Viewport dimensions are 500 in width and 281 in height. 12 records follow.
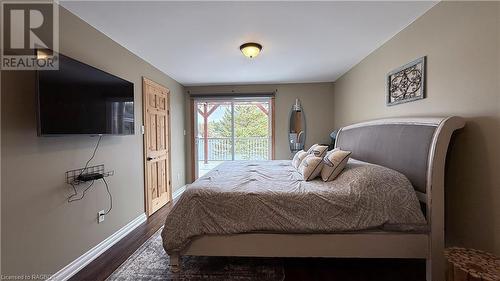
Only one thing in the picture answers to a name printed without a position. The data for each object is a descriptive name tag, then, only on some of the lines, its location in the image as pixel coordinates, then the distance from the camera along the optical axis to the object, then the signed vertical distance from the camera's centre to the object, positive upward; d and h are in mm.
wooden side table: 1259 -762
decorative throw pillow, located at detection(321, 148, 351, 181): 2166 -287
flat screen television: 1649 +313
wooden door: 3372 -128
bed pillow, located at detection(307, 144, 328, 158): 2600 -182
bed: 1780 -651
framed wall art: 2178 +540
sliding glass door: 5184 +194
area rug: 1908 -1169
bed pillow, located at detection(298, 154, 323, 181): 2266 -331
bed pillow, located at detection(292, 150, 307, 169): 2977 -307
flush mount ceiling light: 2684 +1032
